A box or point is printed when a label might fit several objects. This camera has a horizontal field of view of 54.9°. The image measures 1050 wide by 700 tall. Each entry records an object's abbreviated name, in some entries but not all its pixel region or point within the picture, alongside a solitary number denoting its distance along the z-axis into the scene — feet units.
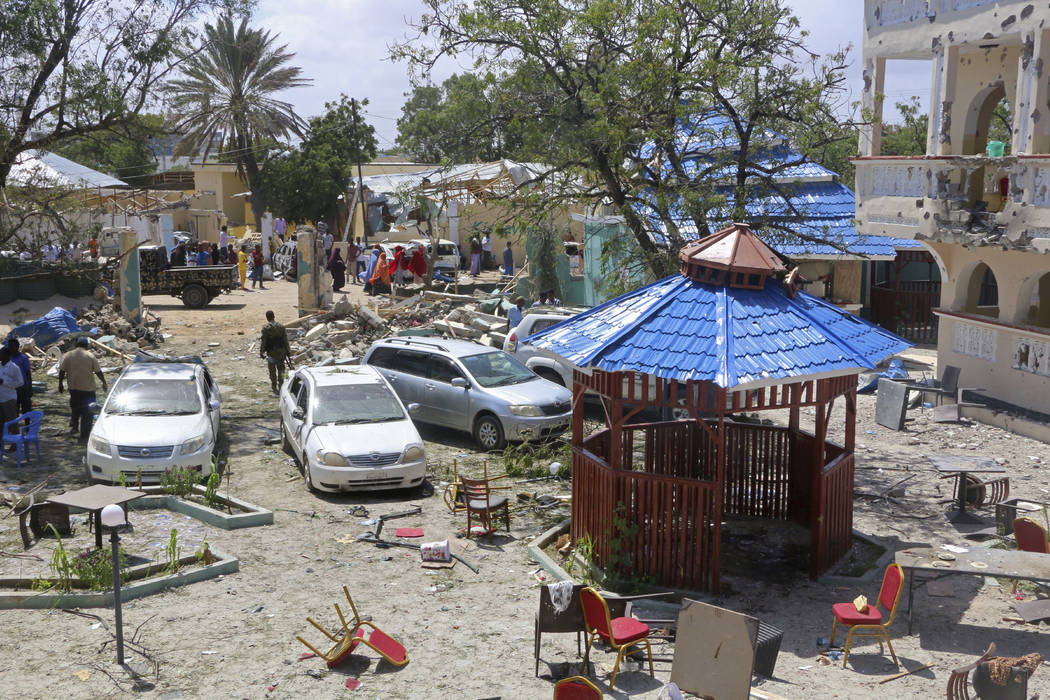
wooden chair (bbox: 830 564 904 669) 27.12
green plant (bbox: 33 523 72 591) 30.94
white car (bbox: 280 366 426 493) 43.16
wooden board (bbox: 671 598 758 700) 23.56
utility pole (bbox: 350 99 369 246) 149.48
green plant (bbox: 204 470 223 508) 40.70
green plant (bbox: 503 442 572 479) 47.55
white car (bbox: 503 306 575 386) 61.16
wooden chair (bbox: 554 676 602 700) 22.15
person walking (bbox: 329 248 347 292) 111.04
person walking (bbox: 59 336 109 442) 50.65
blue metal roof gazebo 31.01
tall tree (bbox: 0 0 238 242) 56.59
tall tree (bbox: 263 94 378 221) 168.25
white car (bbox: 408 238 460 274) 115.55
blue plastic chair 47.32
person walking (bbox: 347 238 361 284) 121.08
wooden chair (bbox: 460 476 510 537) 38.19
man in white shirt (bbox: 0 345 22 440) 48.39
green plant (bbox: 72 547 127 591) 31.09
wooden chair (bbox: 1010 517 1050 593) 31.99
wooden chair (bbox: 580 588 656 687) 25.49
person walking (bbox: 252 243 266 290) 120.37
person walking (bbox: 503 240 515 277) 116.16
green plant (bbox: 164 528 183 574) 32.53
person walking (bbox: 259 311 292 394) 64.54
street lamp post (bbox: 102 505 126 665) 25.29
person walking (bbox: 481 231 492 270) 131.85
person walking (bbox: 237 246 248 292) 120.98
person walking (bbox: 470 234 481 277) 118.93
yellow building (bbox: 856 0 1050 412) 50.31
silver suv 51.47
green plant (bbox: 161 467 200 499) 41.98
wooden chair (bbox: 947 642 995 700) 23.35
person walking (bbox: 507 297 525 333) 76.13
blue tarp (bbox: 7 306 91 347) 76.79
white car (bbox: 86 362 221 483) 43.27
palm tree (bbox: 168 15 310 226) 159.63
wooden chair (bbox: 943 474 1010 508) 40.32
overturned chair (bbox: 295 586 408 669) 26.66
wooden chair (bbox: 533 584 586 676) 26.05
